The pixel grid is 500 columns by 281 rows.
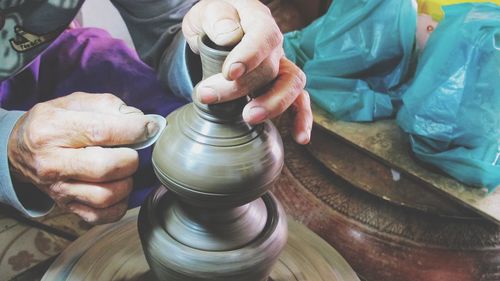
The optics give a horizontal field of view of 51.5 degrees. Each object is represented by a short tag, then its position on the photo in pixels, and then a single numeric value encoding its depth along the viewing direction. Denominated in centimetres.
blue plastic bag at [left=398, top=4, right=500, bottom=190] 162
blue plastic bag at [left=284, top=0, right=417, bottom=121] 196
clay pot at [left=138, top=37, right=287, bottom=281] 92
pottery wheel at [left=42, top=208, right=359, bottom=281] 121
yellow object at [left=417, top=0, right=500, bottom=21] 200
